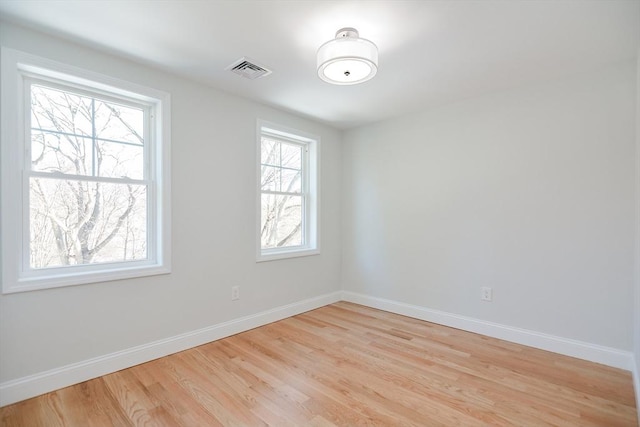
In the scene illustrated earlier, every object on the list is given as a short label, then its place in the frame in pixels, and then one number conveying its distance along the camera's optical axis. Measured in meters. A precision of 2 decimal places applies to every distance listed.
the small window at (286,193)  3.53
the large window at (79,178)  1.96
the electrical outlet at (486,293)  3.02
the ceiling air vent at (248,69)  2.42
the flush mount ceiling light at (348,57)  1.92
